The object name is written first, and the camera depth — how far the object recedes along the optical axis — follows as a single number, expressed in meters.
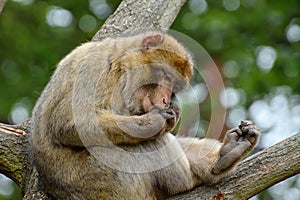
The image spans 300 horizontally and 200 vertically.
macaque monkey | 11.60
